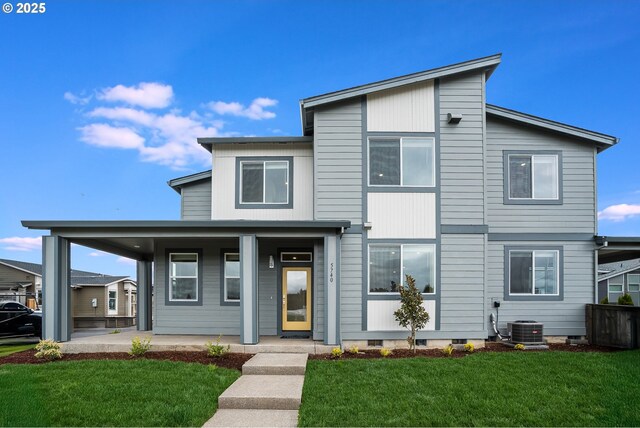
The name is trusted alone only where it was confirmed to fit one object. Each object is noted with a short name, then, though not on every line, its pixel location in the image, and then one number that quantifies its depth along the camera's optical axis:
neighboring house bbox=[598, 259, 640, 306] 26.95
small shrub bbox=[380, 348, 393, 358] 10.74
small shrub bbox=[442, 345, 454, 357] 10.79
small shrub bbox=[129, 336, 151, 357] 10.64
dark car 15.25
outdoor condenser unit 12.18
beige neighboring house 29.14
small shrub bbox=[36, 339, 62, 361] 10.43
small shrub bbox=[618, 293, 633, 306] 19.12
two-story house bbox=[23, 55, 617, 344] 11.70
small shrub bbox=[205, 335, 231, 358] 10.48
